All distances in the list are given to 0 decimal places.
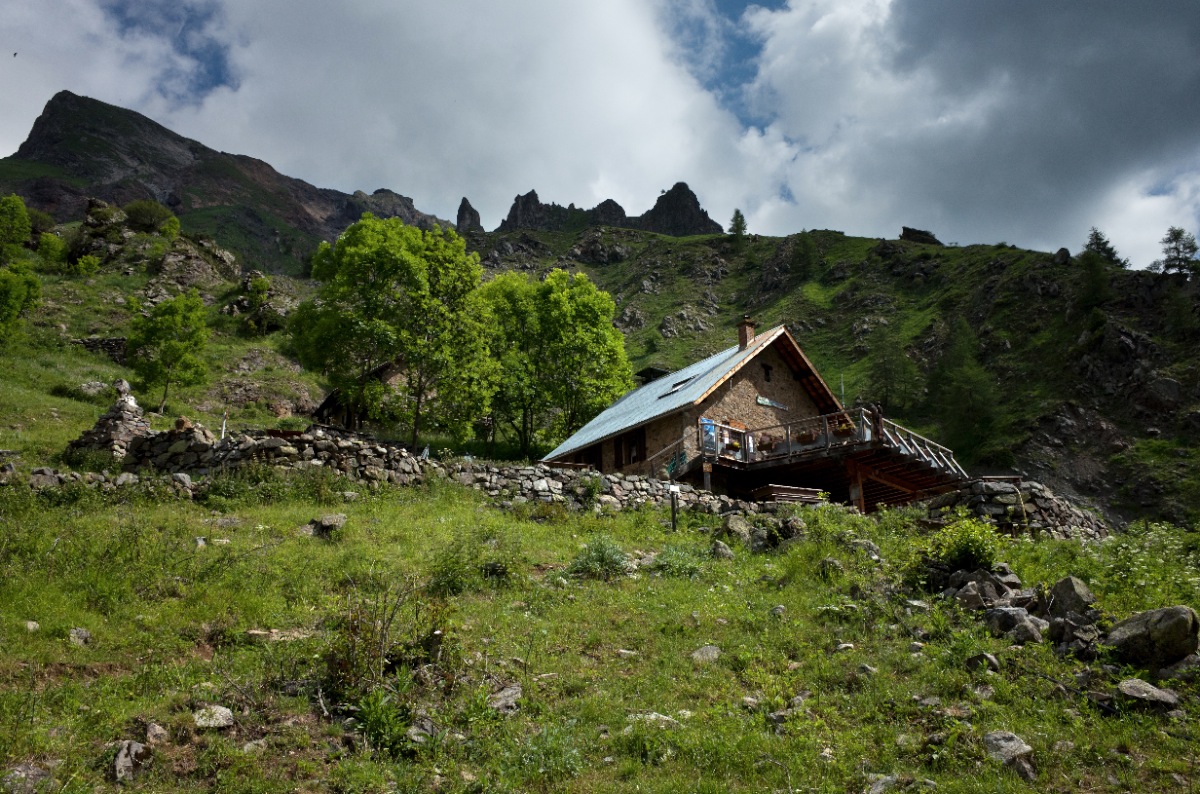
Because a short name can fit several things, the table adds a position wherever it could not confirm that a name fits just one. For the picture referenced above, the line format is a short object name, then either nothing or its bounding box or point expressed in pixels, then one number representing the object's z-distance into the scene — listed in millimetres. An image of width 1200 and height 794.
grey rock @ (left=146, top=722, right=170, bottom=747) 6586
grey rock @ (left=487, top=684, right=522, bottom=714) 8109
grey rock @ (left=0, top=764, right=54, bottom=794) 5660
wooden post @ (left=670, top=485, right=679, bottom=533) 18094
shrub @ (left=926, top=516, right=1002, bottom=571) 11164
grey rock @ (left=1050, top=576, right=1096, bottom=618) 9164
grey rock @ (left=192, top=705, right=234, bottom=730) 6926
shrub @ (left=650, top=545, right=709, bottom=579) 13633
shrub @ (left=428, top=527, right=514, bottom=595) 11820
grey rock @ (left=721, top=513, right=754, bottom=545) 16664
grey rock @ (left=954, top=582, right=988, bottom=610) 10062
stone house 25578
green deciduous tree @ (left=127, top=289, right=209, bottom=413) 36000
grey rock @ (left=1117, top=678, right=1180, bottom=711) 7195
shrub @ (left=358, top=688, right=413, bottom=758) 7098
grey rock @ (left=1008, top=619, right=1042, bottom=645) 8836
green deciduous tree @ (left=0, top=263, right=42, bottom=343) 37531
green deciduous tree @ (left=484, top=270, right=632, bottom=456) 40250
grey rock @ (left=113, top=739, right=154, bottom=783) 6074
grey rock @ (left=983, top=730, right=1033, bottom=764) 6586
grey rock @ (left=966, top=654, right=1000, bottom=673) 8305
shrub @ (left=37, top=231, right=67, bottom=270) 58906
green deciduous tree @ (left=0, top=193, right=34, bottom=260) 61281
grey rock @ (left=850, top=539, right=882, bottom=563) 13422
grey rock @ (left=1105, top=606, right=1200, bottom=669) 7793
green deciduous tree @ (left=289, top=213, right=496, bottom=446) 31453
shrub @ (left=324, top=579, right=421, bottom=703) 7871
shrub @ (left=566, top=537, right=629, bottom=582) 13352
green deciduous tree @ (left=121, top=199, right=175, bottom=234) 68688
